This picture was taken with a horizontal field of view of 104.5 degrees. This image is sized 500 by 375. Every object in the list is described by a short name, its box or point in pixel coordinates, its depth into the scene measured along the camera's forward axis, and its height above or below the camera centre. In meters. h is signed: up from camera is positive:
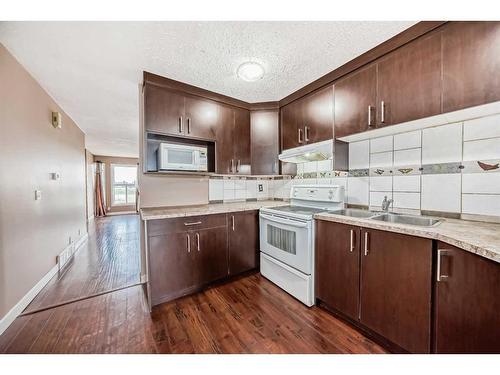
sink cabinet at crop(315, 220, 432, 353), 1.15 -0.70
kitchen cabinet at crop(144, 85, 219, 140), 2.00 +0.77
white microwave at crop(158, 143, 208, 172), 2.08 +0.29
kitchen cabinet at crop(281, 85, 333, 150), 2.03 +0.73
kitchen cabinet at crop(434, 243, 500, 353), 0.87 -0.60
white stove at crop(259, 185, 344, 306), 1.81 -0.58
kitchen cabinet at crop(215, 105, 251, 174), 2.47 +0.54
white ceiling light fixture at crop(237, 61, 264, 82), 1.76 +1.04
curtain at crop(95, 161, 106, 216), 6.83 -0.39
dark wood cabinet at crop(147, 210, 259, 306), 1.81 -0.72
